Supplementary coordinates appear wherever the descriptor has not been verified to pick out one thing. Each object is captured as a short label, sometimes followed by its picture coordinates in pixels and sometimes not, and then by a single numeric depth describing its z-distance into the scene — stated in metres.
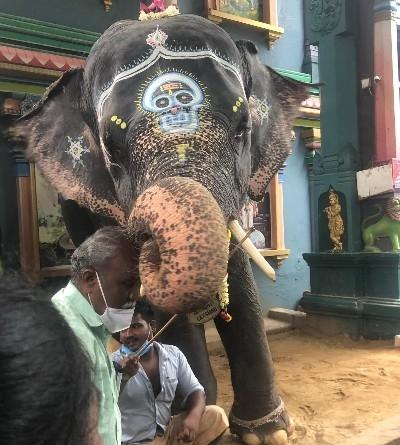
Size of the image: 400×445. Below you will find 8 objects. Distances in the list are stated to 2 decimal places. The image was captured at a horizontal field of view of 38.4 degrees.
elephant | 1.85
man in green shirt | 1.70
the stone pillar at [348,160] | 5.35
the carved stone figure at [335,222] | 5.75
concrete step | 6.17
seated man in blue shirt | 2.30
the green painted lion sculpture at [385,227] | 5.30
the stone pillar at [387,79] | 5.39
